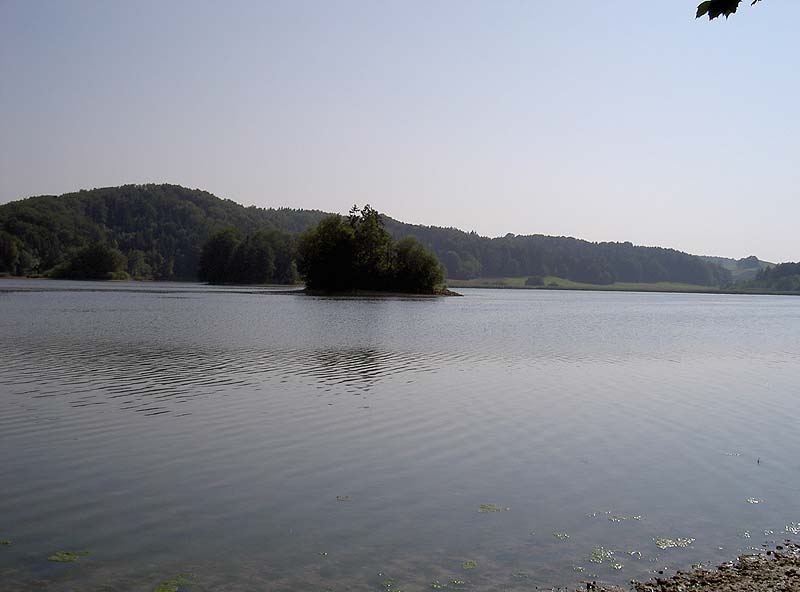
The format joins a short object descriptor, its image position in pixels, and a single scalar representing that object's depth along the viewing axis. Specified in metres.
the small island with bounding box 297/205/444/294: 105.94
